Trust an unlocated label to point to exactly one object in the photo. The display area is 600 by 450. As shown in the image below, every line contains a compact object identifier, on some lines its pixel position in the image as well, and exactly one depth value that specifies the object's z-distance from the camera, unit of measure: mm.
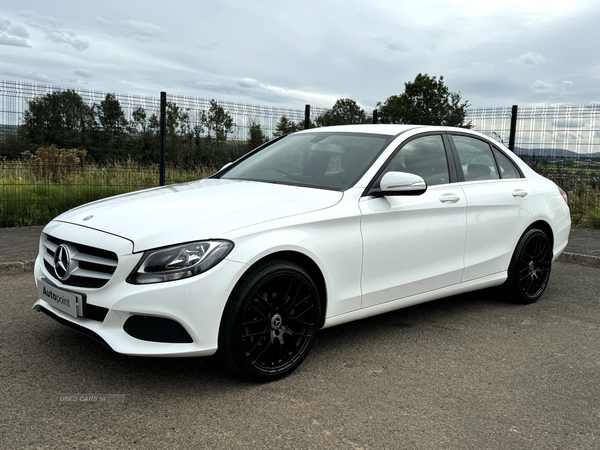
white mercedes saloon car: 3039
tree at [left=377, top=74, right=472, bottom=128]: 39628
